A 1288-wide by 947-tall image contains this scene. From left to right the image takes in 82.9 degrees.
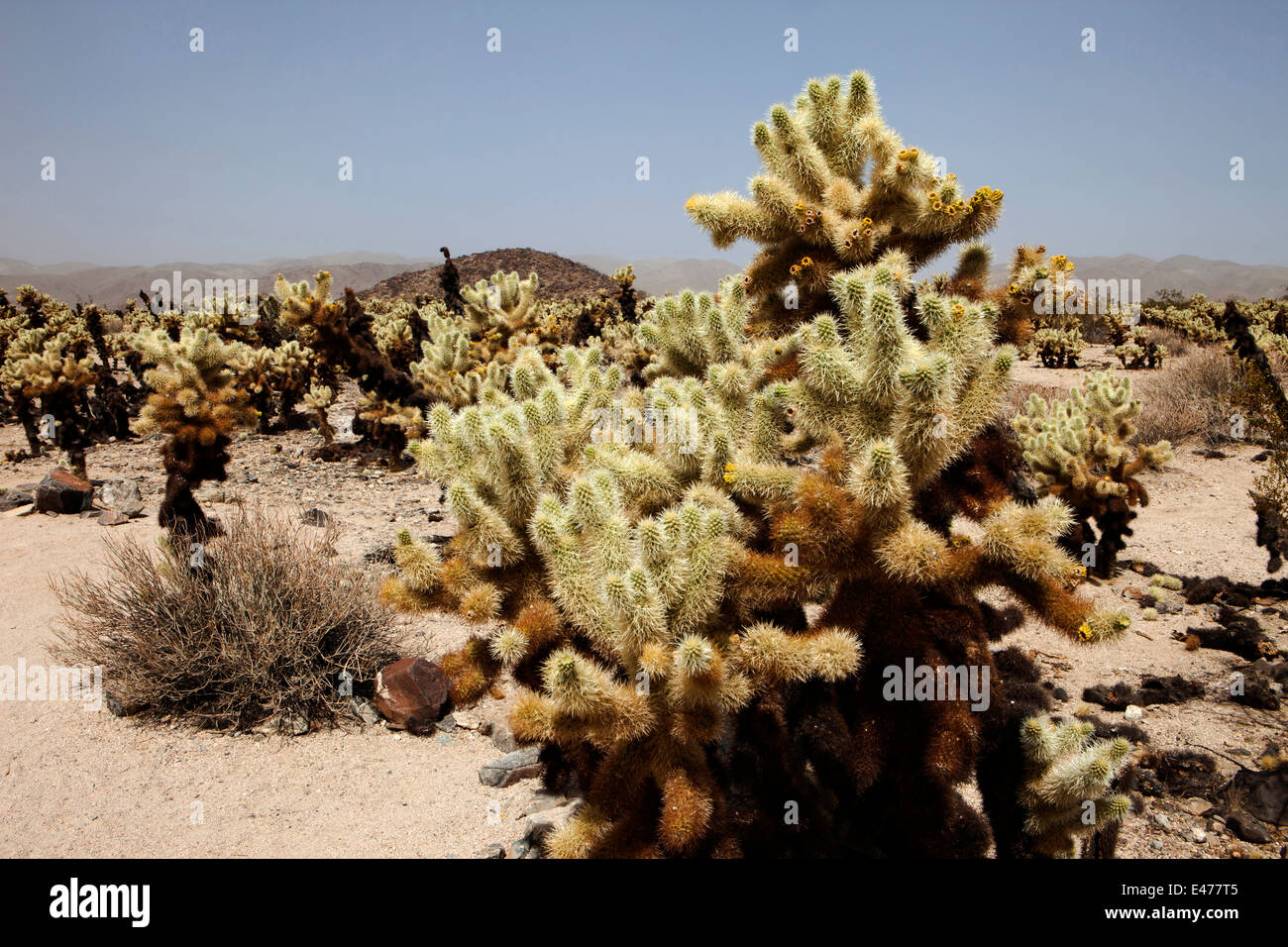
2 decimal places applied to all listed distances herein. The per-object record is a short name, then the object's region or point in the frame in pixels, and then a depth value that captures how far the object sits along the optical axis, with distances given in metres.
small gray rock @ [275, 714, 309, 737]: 4.73
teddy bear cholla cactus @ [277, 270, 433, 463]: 9.02
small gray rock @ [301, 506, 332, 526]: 8.45
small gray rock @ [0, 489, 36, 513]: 9.38
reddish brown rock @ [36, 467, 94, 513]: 9.03
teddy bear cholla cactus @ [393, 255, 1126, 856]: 2.49
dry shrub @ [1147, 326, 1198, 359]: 19.82
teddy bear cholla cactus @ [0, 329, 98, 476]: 11.20
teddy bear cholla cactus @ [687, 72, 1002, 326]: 3.67
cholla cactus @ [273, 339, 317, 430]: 14.47
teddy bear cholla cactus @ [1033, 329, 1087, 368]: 19.00
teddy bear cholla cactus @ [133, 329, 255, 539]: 7.01
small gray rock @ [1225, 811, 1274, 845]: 3.48
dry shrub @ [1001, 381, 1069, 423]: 14.28
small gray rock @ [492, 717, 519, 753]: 4.73
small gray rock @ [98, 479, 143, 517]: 9.04
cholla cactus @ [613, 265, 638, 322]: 18.92
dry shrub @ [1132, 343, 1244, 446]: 12.00
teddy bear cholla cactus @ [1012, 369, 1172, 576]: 6.87
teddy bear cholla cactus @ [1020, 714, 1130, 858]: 2.88
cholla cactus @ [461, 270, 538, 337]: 10.97
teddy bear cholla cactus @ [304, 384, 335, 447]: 12.89
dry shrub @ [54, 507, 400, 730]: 4.82
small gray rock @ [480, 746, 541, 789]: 4.35
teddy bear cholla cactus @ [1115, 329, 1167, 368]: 17.55
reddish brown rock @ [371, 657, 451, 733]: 4.86
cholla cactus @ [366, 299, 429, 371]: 14.91
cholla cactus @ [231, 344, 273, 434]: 13.79
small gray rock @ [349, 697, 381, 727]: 4.97
